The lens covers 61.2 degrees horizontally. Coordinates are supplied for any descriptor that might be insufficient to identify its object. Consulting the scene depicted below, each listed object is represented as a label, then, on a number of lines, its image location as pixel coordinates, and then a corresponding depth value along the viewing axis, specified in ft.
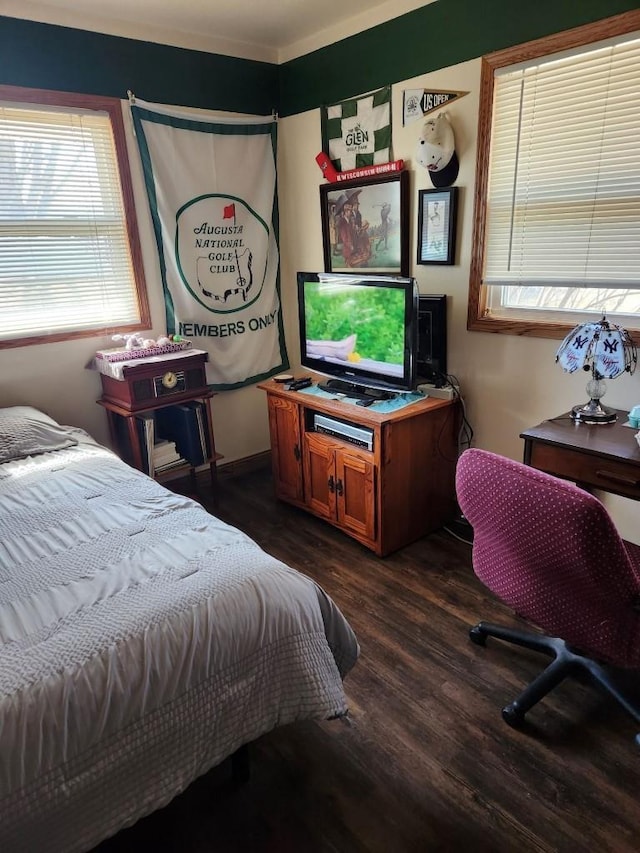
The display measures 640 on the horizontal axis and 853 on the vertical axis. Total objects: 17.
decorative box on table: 9.14
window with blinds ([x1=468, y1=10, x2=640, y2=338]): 6.68
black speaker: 9.02
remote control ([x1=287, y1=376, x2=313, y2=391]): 9.98
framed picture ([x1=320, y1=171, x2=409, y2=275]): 9.31
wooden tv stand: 8.41
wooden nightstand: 9.23
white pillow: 7.73
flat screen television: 8.45
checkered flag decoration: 9.23
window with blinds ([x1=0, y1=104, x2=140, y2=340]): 8.68
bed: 3.51
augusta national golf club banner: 10.09
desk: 5.94
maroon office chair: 4.49
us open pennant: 8.24
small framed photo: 8.54
